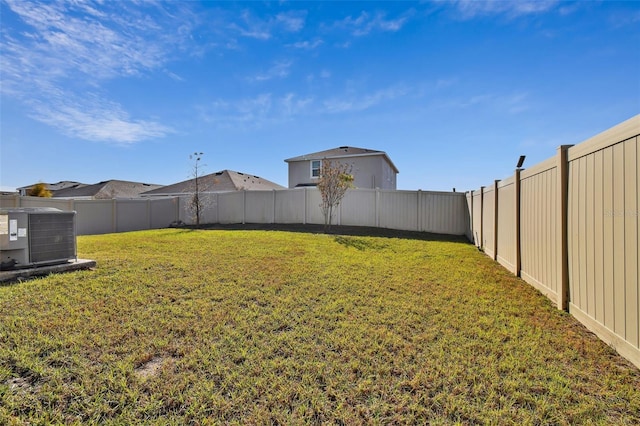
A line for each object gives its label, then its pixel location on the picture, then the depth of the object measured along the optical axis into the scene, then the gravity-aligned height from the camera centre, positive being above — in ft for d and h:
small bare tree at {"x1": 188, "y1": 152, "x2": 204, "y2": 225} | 46.96 +2.64
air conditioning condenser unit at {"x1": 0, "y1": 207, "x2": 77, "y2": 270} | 13.00 -1.08
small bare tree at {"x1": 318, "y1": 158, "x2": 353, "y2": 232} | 36.96 +3.81
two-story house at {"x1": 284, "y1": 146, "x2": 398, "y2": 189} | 53.83 +9.67
